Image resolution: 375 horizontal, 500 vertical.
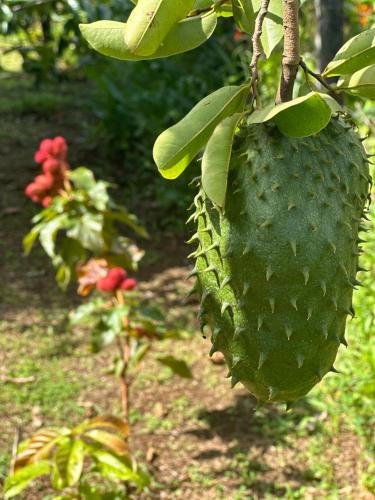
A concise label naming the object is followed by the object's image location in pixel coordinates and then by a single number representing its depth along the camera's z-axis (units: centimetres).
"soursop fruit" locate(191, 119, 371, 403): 76
